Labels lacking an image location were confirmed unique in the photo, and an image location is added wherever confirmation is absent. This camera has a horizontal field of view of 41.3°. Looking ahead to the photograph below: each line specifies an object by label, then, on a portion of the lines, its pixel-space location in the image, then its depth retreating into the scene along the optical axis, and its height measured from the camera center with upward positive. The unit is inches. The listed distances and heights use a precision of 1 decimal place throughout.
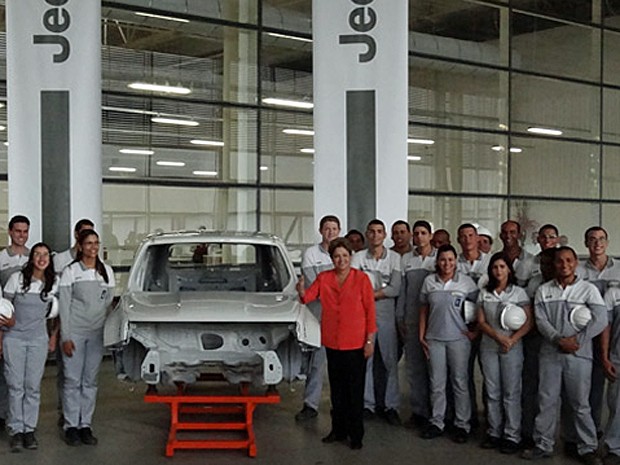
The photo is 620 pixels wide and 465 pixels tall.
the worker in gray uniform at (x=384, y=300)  265.1 -30.8
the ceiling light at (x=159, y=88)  420.7 +60.6
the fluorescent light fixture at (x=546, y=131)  575.5 +52.9
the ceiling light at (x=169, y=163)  425.7 +21.5
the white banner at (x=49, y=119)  322.7 +33.6
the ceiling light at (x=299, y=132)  466.8 +41.9
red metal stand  229.9 -65.5
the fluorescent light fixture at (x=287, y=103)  459.8 +58.1
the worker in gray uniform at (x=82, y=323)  232.1 -34.0
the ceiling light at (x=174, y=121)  426.3 +43.9
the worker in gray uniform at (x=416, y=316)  262.7 -36.0
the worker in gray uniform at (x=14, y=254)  255.6 -16.0
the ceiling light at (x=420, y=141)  524.7 +41.3
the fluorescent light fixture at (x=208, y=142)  437.7 +33.3
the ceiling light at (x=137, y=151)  415.5 +26.9
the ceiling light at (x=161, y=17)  418.6 +97.0
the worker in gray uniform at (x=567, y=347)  215.0 -37.2
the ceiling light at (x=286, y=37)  458.9 +95.2
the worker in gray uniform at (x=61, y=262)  255.0 -19.2
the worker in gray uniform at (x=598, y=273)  232.7 -19.1
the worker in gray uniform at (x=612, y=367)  220.2 -43.1
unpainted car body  224.5 -35.0
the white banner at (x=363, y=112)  340.8 +38.7
